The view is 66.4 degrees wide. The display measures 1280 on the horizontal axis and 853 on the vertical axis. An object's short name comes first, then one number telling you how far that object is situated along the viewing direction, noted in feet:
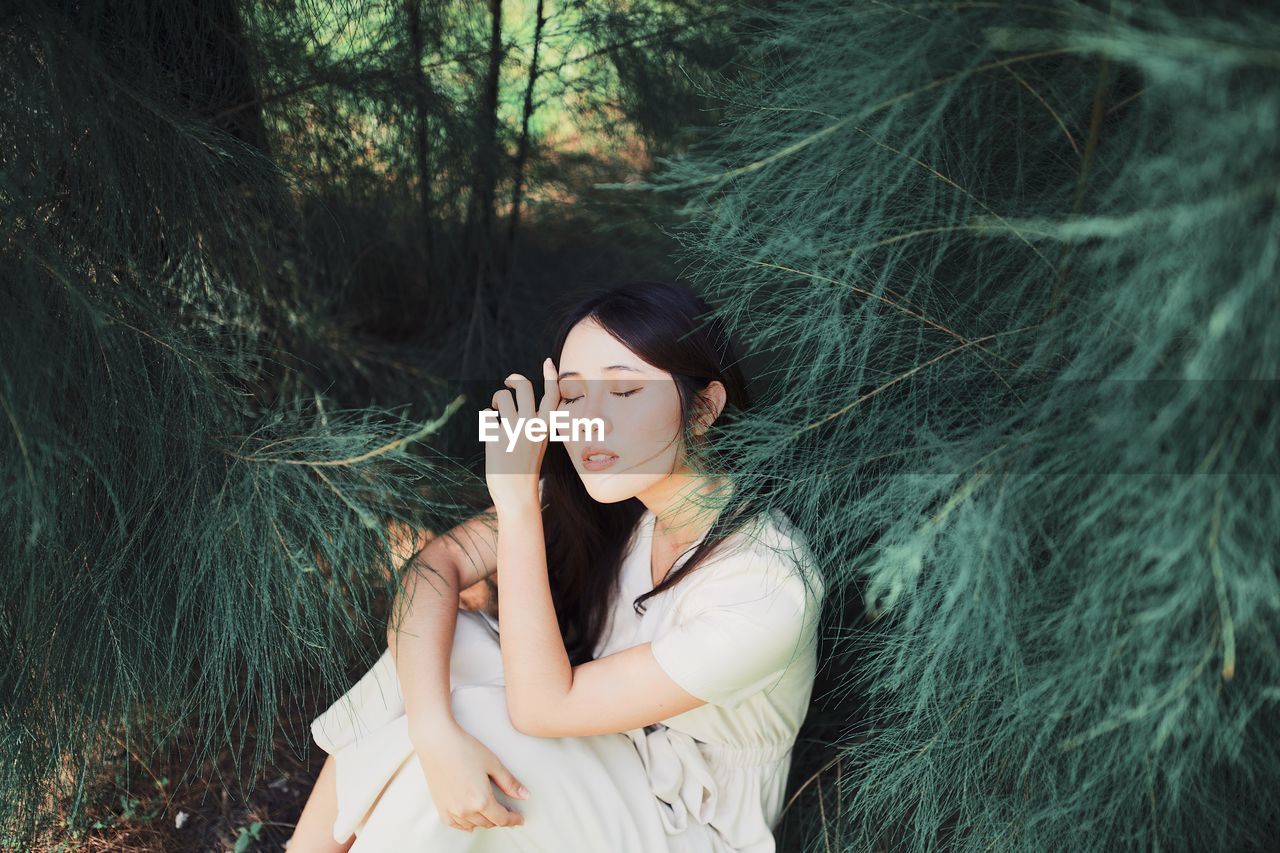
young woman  3.20
